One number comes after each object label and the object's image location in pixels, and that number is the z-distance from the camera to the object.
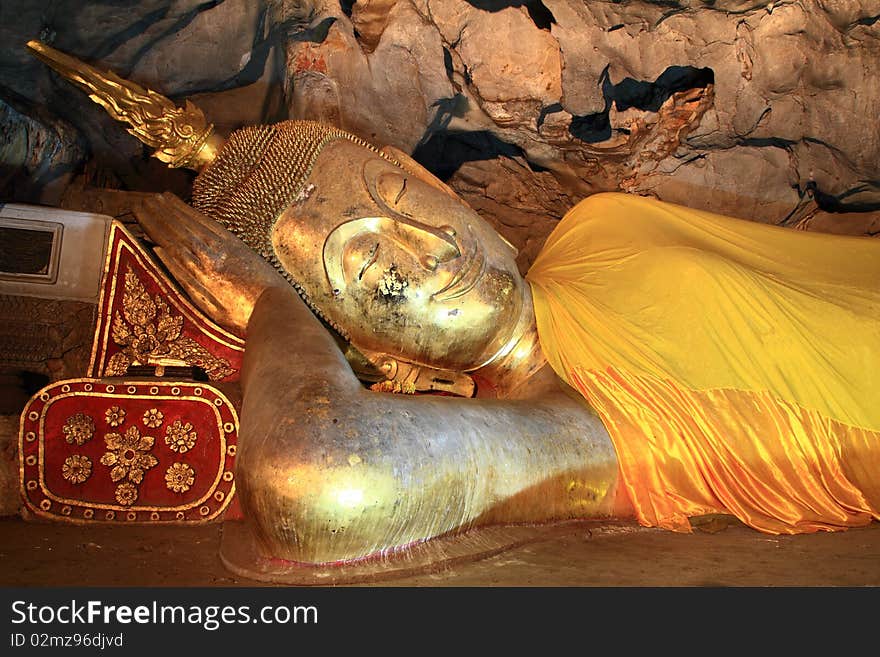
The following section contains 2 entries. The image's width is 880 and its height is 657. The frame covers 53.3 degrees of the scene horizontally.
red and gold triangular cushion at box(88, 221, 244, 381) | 2.45
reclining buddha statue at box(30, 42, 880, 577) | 2.34
